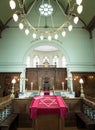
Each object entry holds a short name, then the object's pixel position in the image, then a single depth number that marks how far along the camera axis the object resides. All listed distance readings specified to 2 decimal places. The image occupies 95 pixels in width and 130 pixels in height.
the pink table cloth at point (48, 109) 2.02
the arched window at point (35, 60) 11.12
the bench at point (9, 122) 2.24
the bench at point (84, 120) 2.34
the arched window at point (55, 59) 11.28
